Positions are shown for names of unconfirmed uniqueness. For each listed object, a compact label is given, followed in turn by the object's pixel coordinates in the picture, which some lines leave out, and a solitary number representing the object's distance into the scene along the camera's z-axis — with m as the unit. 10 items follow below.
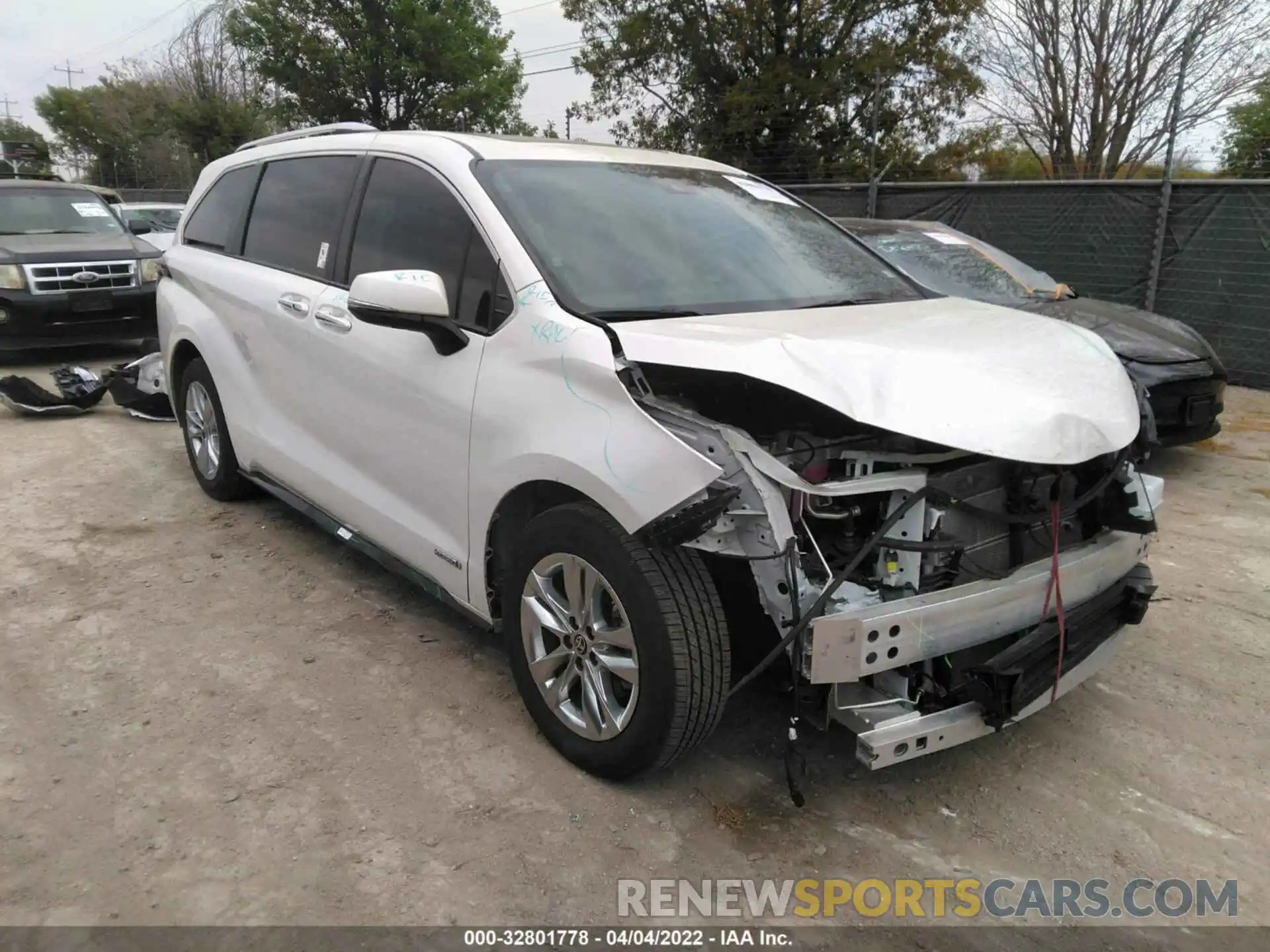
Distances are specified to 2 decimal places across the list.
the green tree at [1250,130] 17.50
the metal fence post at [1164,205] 8.79
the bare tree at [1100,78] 17.19
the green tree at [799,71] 20.39
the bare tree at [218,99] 34.09
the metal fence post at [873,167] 10.98
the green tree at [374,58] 28.61
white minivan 2.36
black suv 8.38
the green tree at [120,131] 42.09
